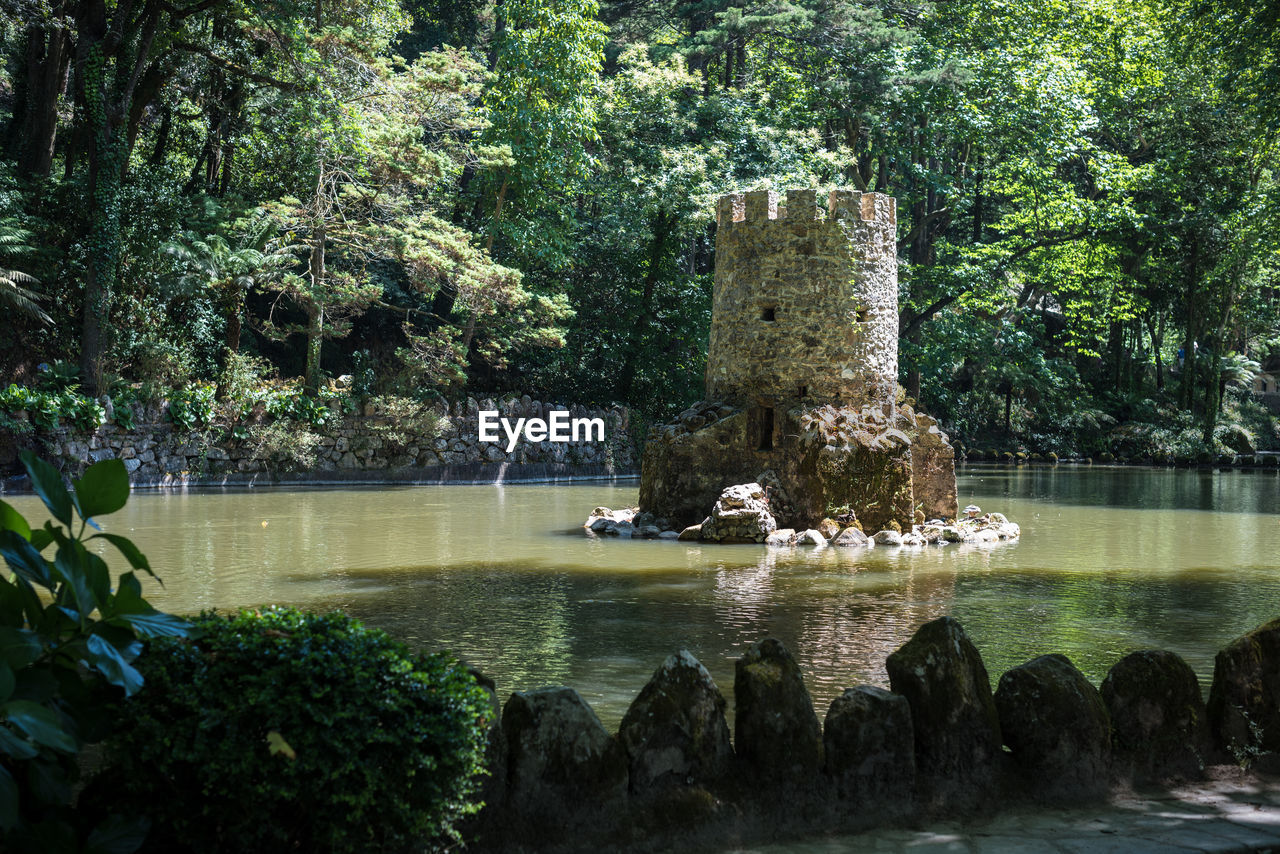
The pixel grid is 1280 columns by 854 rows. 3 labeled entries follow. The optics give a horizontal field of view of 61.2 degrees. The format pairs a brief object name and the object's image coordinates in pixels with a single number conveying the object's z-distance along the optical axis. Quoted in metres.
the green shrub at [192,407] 23.77
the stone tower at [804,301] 16.62
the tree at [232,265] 23.95
